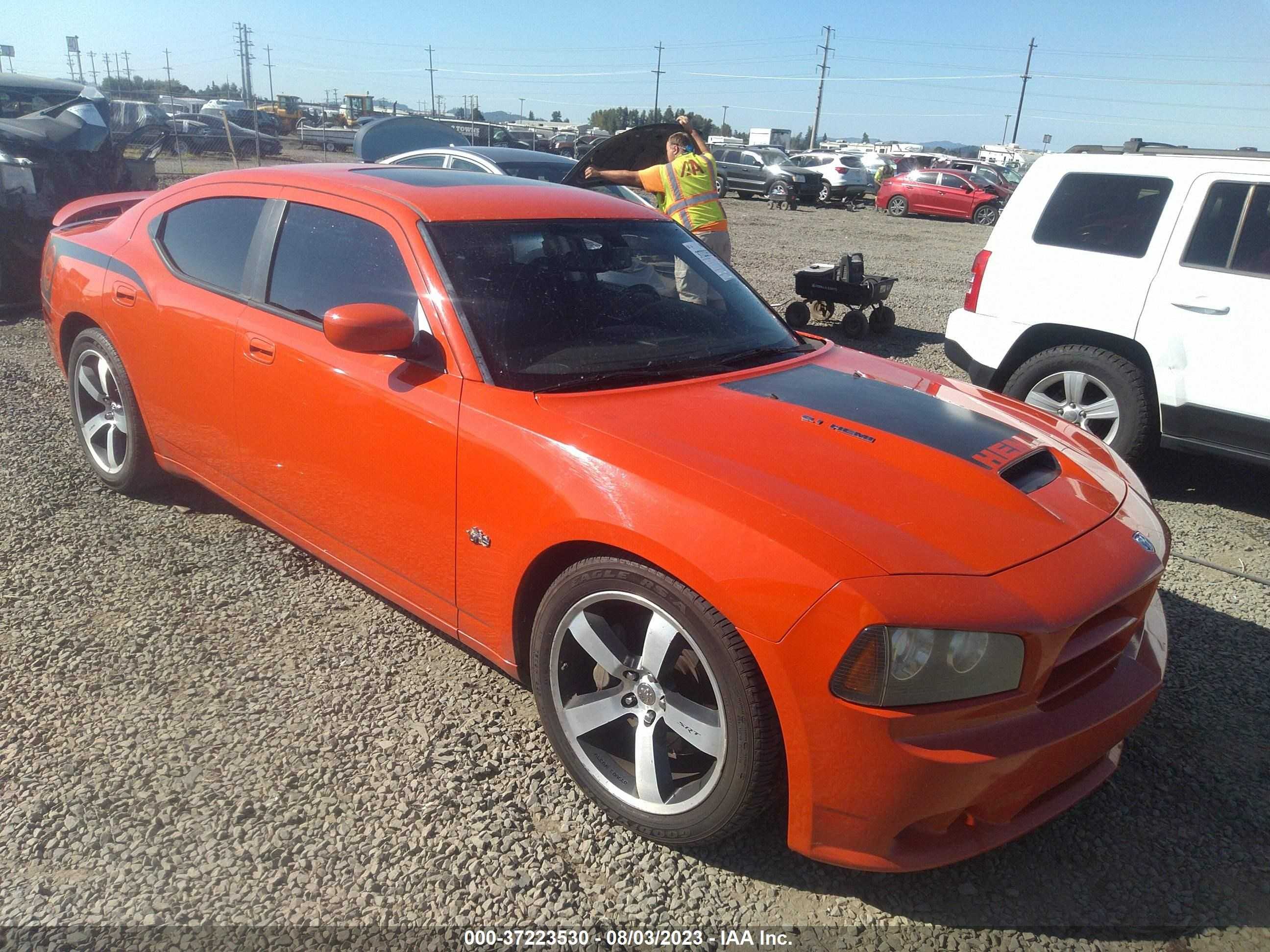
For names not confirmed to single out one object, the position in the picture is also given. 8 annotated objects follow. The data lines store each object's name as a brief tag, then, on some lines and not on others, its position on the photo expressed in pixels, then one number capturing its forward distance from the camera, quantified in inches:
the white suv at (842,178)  1109.1
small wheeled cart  343.9
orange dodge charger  76.8
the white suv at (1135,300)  182.1
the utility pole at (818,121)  2706.7
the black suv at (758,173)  1047.6
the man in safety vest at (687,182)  287.1
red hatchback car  1040.8
